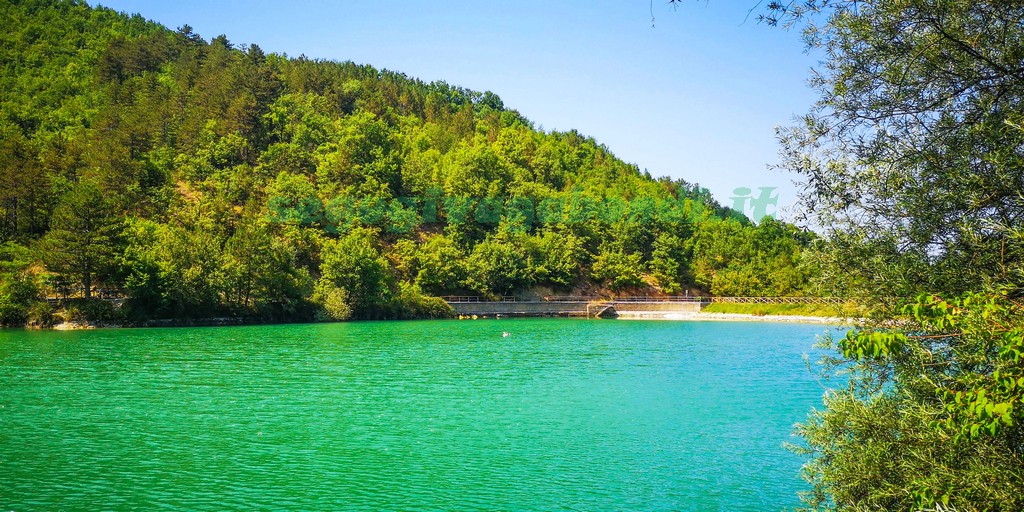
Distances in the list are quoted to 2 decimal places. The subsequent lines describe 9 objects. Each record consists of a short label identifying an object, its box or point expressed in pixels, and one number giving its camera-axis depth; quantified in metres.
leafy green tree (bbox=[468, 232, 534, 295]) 98.06
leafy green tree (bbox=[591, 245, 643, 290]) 110.38
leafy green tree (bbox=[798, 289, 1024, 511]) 6.84
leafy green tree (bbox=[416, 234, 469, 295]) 94.25
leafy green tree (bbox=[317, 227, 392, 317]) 79.12
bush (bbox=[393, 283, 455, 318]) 85.14
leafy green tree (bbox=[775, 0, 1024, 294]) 8.88
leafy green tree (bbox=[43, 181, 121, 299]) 58.22
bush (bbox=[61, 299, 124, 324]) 59.44
